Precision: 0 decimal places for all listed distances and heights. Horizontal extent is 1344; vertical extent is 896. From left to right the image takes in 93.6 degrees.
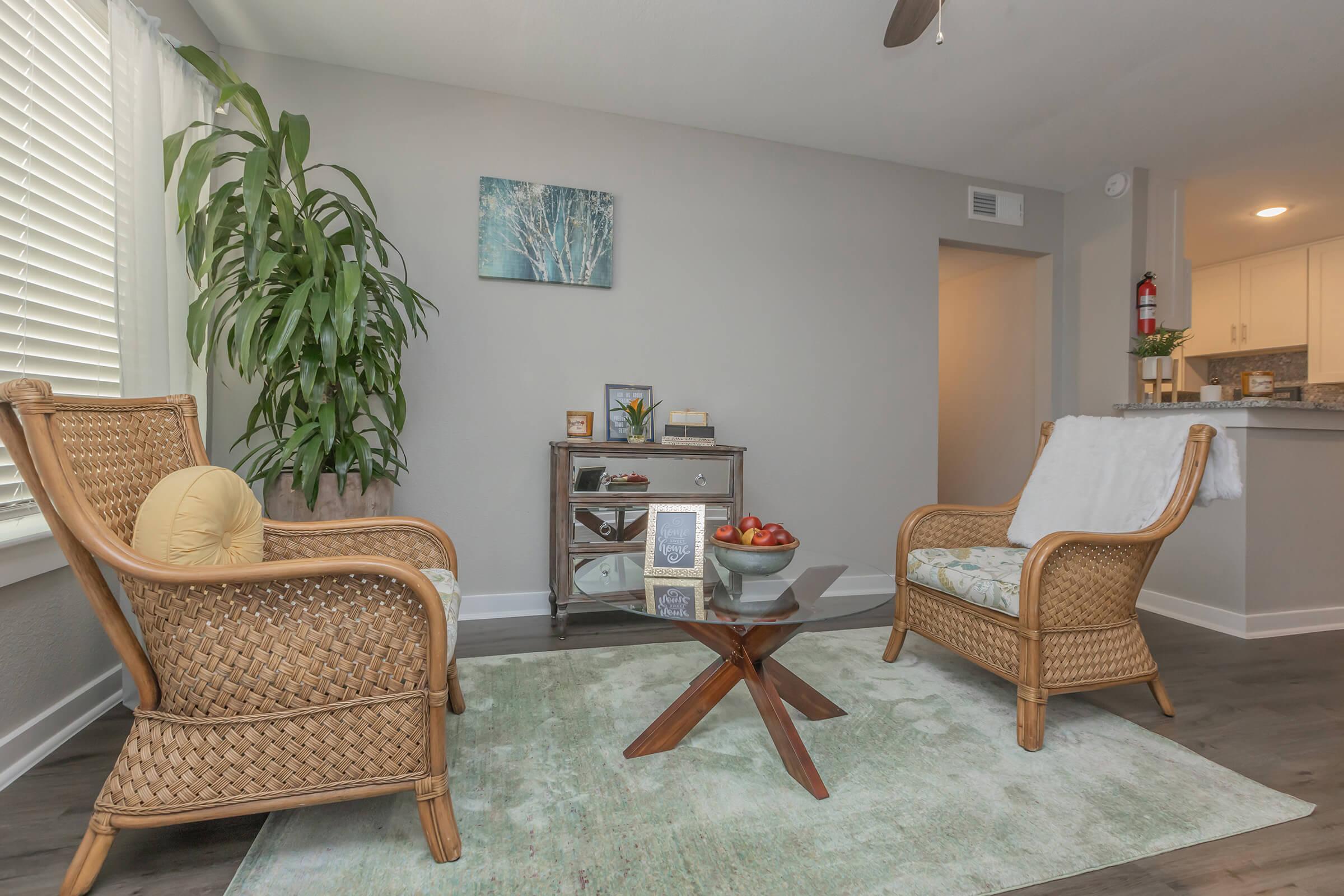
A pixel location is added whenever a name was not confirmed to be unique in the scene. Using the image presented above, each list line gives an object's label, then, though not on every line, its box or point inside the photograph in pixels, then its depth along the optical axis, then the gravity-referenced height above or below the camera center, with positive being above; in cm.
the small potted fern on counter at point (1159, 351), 370 +44
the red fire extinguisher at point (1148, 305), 383 +73
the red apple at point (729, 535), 177 -30
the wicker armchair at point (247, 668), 118 -47
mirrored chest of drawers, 296 -32
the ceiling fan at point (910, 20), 188 +125
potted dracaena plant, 210 +41
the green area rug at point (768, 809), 128 -91
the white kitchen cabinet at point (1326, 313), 498 +89
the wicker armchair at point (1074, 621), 183 -60
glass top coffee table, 155 -46
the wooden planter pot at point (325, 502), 233 -28
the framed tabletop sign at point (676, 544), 177 -33
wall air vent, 407 +143
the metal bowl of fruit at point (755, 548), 169 -33
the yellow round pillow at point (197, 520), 127 -19
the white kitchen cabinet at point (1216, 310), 572 +107
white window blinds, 168 +66
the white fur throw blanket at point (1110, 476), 205 -18
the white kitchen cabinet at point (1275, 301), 525 +106
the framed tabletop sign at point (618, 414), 333 +8
